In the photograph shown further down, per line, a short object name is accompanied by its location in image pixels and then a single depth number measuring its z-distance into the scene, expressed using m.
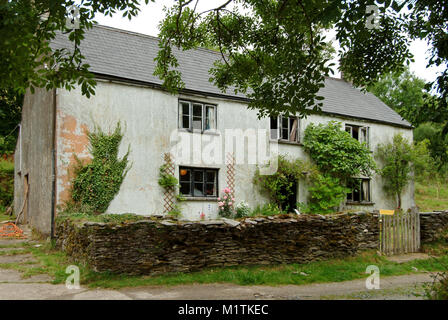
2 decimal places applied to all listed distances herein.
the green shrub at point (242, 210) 16.86
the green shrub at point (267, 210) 17.06
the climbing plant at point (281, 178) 17.89
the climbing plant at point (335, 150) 19.25
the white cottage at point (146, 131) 13.95
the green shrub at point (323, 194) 18.92
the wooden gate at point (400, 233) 11.75
